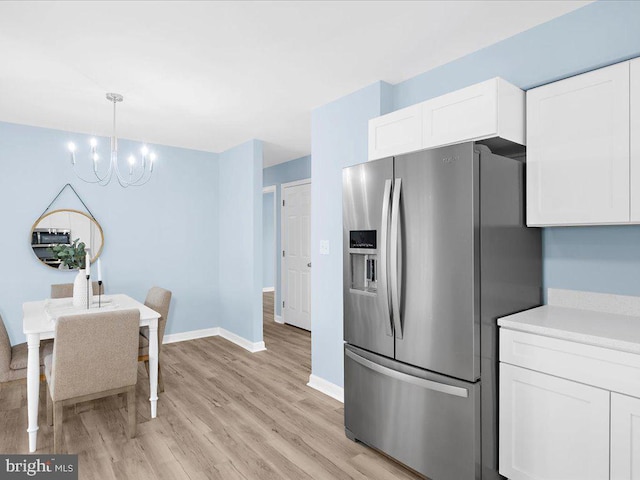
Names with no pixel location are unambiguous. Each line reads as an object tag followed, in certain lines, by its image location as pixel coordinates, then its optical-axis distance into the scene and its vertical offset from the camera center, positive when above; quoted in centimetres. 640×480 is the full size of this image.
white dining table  236 -58
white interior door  549 -28
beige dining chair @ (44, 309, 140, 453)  225 -76
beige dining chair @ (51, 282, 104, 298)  369 -51
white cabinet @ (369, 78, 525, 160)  198 +67
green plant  340 -15
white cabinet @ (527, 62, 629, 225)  177 +43
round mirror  400 +5
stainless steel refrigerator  184 -33
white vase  309 -44
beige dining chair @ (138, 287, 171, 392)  302 -72
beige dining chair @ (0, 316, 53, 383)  254 -86
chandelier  432 +80
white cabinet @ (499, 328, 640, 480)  153 -78
